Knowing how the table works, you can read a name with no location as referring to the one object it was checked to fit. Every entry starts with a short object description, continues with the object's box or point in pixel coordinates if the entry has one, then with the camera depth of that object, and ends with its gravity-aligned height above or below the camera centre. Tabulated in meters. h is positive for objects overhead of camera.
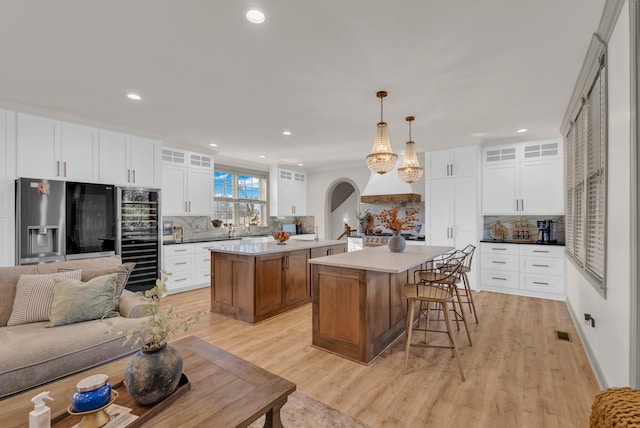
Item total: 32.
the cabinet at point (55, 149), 3.57 +0.82
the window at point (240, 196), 6.79 +0.43
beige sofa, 1.80 -0.87
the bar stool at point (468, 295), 3.49 -1.04
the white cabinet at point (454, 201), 5.26 +0.24
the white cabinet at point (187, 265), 5.01 -0.90
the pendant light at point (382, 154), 3.15 +0.64
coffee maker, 5.01 -0.28
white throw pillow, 2.25 -0.67
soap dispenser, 1.06 -0.73
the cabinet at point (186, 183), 5.17 +0.57
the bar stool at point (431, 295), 2.52 -0.72
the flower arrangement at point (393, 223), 3.53 -0.11
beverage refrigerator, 4.40 -0.30
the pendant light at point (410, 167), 3.91 +0.62
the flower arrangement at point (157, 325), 1.30 -0.49
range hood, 6.47 +0.53
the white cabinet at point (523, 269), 4.66 -0.91
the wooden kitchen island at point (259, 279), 3.68 -0.87
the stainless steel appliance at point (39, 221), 3.47 -0.09
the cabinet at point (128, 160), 4.26 +0.82
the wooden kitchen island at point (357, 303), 2.69 -0.86
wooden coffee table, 1.21 -0.84
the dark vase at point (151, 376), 1.24 -0.69
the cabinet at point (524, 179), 4.82 +0.61
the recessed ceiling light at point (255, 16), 1.91 +1.30
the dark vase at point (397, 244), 3.64 -0.37
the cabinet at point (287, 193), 7.50 +0.56
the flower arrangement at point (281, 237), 4.63 -0.36
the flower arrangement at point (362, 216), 7.48 -0.05
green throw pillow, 2.24 -0.68
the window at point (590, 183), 2.20 +0.30
